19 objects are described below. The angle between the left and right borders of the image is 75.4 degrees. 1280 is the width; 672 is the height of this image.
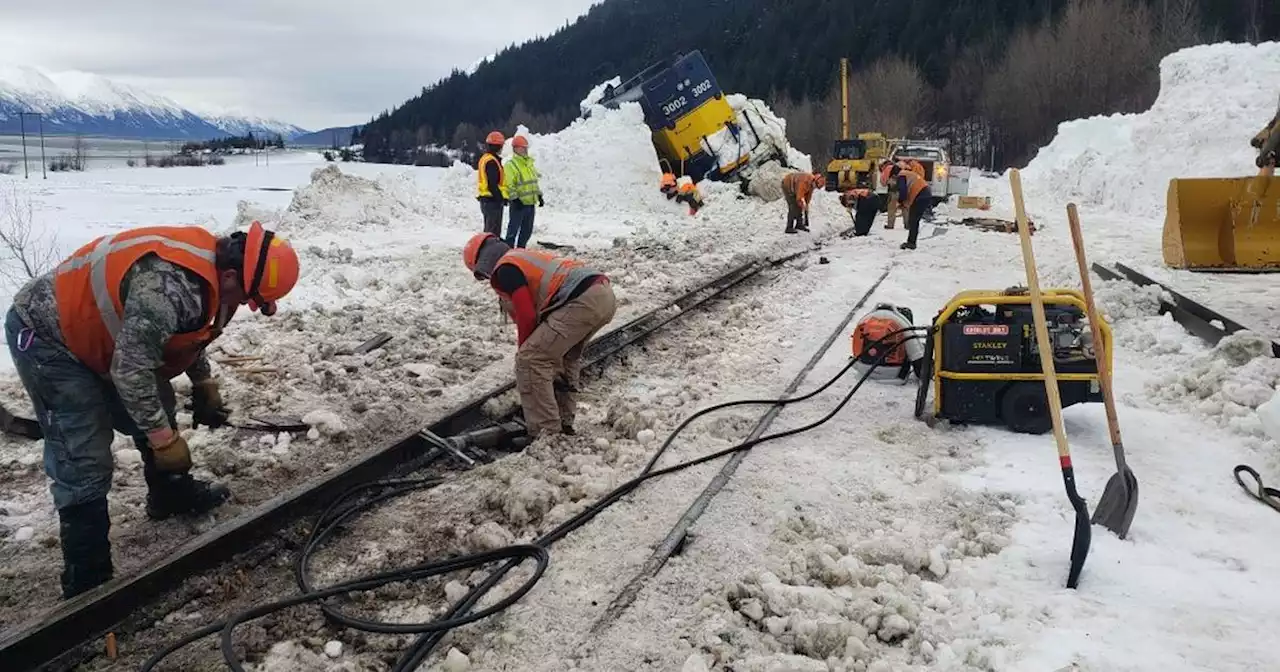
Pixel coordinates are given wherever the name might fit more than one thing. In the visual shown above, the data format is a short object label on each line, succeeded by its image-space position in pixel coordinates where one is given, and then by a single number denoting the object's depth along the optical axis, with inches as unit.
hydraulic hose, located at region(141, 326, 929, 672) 120.4
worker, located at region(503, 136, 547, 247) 464.4
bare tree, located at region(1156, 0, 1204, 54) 1567.4
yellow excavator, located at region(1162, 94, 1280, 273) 334.3
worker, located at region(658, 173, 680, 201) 798.5
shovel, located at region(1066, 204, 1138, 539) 143.6
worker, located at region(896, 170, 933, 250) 557.0
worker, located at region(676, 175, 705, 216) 773.3
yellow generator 199.8
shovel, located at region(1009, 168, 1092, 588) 132.0
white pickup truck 914.7
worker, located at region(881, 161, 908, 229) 646.9
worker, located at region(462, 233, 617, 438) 197.5
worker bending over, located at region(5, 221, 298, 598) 130.2
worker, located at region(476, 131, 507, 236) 460.4
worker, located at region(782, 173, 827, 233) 645.3
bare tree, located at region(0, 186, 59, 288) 374.9
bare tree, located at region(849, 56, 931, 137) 2023.9
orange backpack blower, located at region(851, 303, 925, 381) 248.5
